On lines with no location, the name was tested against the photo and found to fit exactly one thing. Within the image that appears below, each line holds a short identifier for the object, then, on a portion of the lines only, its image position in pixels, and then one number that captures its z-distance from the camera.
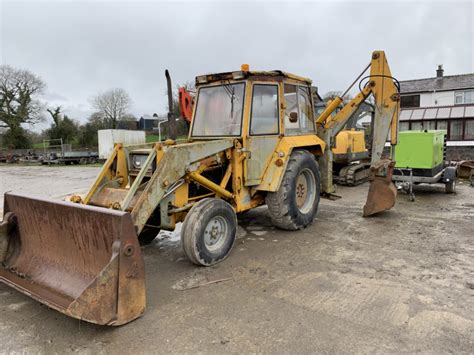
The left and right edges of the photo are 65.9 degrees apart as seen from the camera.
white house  17.64
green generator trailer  8.46
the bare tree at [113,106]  41.78
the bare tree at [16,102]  36.91
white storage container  24.94
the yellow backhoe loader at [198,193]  3.22
